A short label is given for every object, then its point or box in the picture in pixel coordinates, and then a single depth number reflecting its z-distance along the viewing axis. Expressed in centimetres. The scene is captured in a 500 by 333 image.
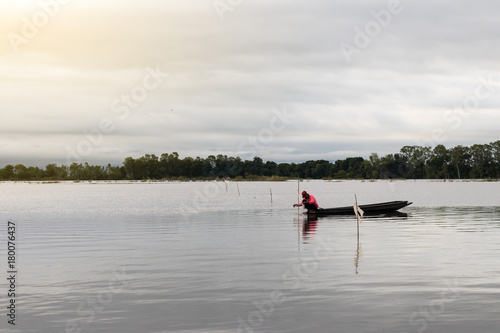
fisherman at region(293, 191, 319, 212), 4919
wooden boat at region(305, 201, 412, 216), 4975
